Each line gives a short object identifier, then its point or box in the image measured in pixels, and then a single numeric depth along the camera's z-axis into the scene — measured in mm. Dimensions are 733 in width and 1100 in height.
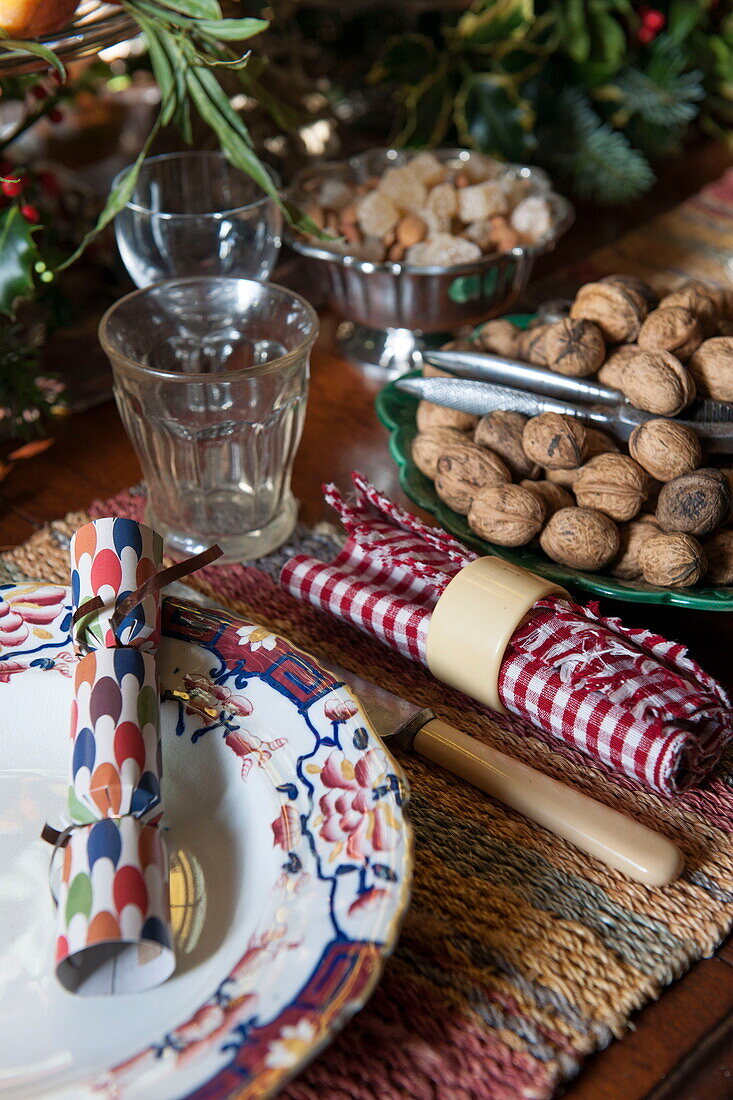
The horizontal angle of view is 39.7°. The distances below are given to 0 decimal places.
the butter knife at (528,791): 406
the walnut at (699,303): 619
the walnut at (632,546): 527
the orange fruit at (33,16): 539
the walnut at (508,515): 533
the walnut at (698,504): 516
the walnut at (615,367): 597
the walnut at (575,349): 596
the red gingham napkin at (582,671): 437
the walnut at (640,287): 628
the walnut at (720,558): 515
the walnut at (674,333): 589
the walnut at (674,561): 499
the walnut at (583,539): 519
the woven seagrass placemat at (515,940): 349
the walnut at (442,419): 613
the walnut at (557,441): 555
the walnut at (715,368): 574
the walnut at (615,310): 616
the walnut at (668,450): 536
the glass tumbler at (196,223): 721
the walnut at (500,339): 652
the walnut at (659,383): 557
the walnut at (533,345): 618
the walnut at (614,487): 536
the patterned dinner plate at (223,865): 309
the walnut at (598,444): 569
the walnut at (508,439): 576
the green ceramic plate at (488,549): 501
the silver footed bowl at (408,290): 746
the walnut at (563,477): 564
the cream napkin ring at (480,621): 462
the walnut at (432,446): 588
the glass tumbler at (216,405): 562
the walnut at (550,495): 557
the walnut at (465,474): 560
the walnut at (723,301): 637
